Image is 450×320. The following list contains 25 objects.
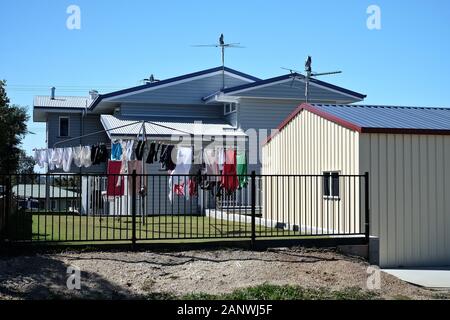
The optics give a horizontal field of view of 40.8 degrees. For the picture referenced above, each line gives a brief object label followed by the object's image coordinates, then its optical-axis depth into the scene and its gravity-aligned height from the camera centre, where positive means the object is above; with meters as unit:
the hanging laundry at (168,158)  18.69 +0.52
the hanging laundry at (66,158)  23.27 +0.63
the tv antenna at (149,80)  38.28 +6.07
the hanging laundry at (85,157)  21.77 +0.64
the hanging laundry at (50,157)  24.72 +0.70
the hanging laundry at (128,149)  17.78 +0.76
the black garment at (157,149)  18.48 +0.79
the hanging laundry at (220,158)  18.53 +0.52
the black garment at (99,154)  19.44 +0.67
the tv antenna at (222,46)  30.56 +6.58
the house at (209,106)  25.33 +3.29
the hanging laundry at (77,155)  21.97 +0.74
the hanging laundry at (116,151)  18.57 +0.73
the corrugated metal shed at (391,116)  14.02 +1.51
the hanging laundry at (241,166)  19.03 +0.29
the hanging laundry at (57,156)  24.01 +0.74
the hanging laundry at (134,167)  16.73 +0.22
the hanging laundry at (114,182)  16.12 -0.21
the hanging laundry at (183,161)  18.06 +0.42
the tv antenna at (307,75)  26.52 +4.45
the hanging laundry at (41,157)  25.47 +0.75
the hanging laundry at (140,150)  17.39 +0.72
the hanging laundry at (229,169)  18.03 +0.18
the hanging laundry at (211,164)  18.64 +0.34
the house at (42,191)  40.42 -1.16
